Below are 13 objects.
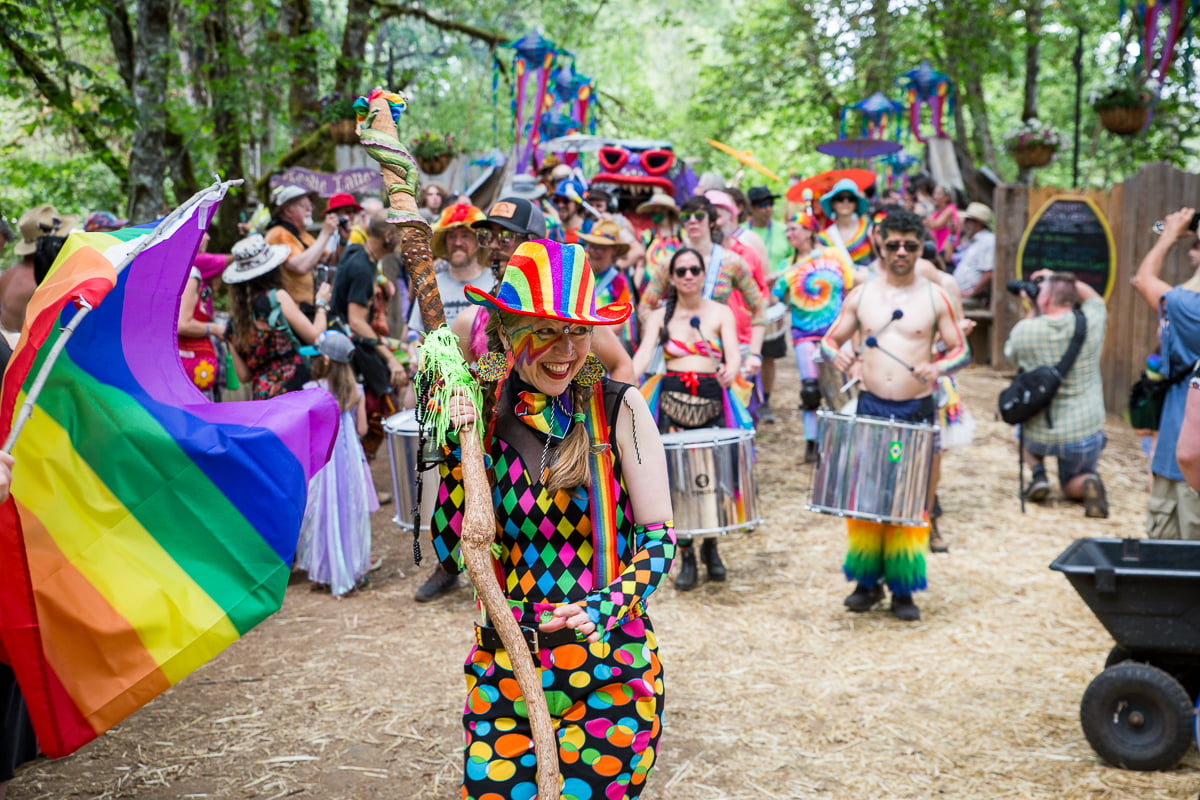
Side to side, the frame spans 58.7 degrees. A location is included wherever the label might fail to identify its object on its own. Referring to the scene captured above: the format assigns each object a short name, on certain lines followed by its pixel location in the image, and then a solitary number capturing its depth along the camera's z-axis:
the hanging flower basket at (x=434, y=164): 15.21
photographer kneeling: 8.19
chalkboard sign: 12.27
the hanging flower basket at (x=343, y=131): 13.11
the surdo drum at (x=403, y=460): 5.63
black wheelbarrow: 4.04
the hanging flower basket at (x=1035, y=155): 15.51
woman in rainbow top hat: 2.59
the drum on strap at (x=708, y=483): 5.79
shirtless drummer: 5.93
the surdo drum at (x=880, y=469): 5.62
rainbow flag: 2.58
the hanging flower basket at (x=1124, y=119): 14.03
